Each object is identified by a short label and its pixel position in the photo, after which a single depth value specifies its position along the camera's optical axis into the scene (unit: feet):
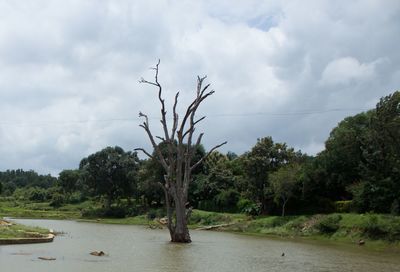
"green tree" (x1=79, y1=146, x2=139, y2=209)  287.69
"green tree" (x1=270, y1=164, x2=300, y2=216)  170.62
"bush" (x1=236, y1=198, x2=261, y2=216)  199.00
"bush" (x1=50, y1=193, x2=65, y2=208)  328.43
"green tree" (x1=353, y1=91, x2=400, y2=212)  140.36
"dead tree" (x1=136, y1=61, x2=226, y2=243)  116.16
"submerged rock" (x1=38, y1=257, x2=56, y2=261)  69.02
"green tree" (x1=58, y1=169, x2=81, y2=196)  363.15
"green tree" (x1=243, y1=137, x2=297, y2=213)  189.98
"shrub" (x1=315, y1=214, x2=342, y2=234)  141.94
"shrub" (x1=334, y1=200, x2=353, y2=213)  161.91
